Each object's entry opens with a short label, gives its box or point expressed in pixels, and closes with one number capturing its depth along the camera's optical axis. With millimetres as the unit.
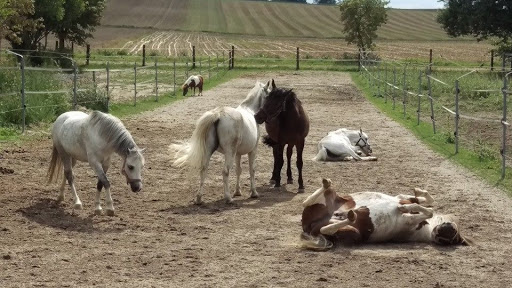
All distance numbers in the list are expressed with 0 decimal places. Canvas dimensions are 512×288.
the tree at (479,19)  40875
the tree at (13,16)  24656
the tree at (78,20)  43281
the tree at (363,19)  52125
